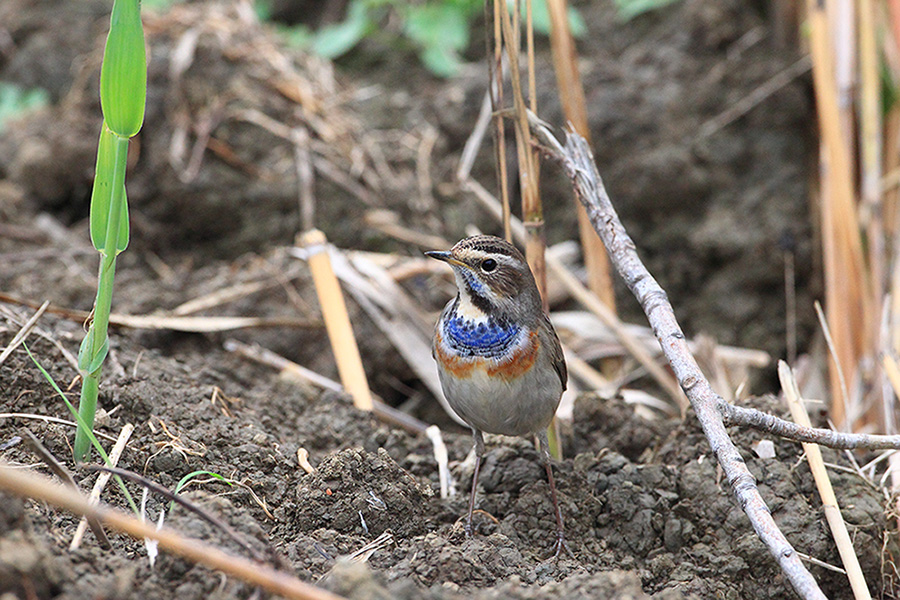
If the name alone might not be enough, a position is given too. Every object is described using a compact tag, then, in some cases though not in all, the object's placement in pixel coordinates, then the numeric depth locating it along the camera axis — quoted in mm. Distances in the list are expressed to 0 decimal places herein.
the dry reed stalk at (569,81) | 8297
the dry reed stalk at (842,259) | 9172
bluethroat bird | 6676
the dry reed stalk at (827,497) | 5812
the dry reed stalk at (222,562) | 3840
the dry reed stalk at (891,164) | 10000
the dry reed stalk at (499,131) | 6902
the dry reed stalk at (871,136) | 9555
